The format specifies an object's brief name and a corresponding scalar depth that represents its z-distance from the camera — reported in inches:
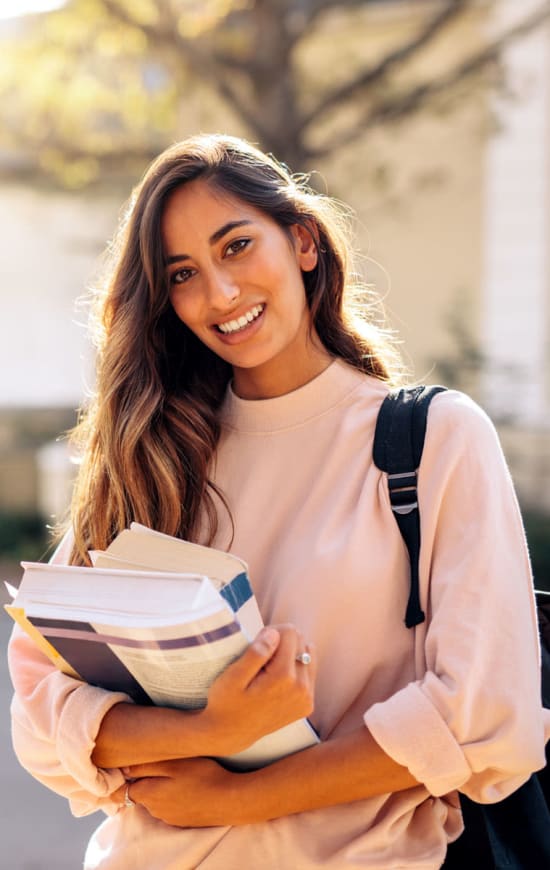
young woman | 61.2
